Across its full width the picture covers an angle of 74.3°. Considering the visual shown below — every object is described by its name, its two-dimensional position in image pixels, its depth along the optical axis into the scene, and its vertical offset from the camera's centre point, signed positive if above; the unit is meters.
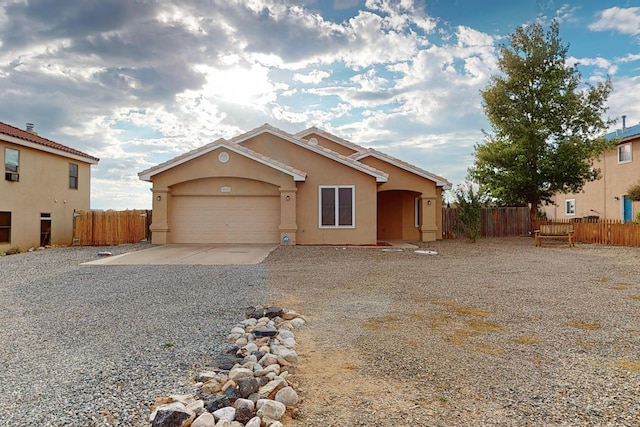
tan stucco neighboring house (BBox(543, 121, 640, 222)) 23.83 +2.45
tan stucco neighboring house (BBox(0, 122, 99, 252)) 17.22 +1.57
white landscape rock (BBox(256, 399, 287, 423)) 3.10 -1.39
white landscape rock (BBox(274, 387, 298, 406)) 3.36 -1.39
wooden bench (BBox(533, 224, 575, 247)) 18.08 -0.35
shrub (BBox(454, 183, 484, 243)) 19.12 +0.71
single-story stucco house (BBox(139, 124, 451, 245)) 16.48 +1.06
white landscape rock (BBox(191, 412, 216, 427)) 2.94 -1.39
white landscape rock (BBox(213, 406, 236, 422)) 3.05 -1.39
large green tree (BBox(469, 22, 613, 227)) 22.06 +5.61
